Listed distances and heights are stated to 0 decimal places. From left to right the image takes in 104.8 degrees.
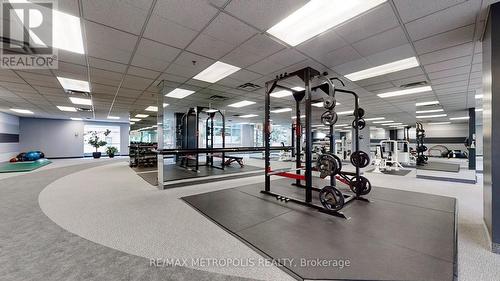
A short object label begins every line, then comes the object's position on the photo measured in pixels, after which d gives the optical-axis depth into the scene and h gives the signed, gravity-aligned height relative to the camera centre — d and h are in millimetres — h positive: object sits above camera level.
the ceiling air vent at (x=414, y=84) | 5457 +1598
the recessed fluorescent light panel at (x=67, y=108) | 9422 +1710
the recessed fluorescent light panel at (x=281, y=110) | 10316 +1641
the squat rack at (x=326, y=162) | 3320 -426
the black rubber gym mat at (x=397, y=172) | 7322 -1348
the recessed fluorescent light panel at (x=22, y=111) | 10039 +1744
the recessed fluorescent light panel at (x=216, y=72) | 4505 +1761
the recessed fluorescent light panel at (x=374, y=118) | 13059 +1416
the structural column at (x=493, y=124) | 2244 +163
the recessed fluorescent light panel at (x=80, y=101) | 7661 +1709
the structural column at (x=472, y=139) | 7386 -40
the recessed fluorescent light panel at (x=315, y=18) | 2479 +1748
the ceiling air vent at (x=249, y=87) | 5945 +1705
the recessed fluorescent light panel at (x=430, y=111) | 10064 +1479
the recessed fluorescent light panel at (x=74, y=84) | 5387 +1739
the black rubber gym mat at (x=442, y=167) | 8211 -1364
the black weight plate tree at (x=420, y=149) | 9441 -545
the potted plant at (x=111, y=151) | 14640 -731
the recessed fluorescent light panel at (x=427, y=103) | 8086 +1527
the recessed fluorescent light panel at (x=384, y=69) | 4246 +1704
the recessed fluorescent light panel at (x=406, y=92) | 6102 +1592
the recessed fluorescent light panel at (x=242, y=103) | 8495 +1682
